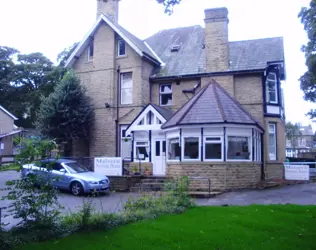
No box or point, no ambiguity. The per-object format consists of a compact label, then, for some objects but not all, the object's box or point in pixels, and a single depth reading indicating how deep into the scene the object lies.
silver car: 15.51
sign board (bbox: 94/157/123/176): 18.55
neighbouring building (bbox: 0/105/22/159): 45.00
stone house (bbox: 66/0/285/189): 17.31
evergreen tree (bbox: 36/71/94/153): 21.75
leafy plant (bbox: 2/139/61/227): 7.48
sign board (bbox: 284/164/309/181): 19.61
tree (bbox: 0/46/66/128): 47.88
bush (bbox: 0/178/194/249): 7.16
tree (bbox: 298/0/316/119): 25.46
